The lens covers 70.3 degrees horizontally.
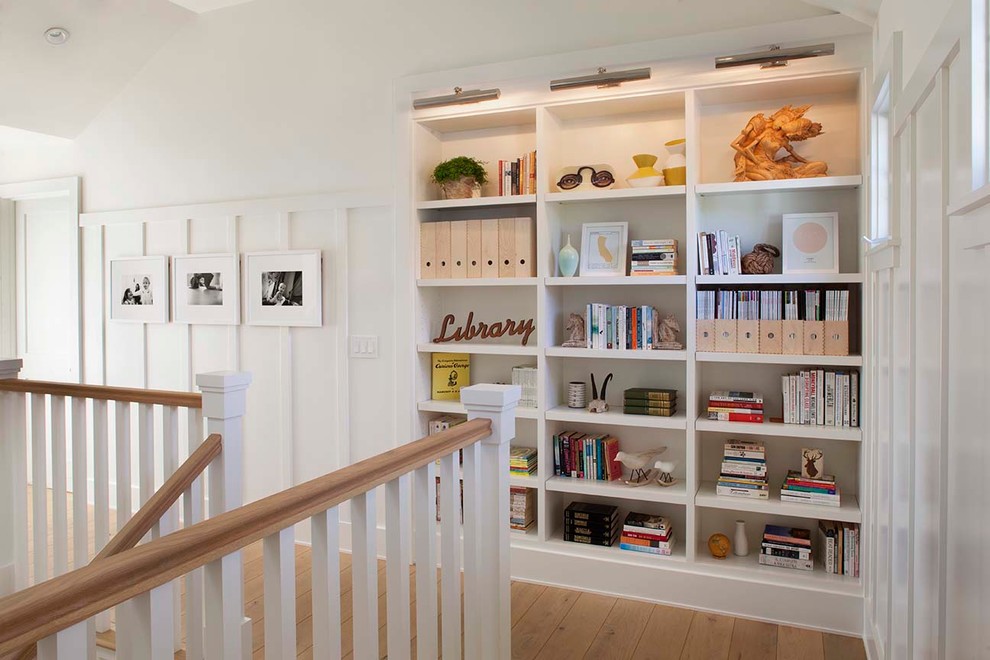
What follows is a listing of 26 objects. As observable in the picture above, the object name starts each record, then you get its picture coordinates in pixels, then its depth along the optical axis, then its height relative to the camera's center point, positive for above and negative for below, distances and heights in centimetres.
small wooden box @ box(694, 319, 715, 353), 295 -6
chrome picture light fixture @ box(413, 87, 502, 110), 317 +104
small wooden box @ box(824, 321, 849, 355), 276 -6
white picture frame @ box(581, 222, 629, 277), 317 +34
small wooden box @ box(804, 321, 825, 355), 279 -6
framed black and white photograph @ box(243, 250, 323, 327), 375 +20
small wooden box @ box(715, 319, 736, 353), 292 -6
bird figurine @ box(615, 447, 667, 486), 309 -62
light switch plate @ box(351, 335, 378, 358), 363 -12
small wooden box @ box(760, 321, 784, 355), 286 -6
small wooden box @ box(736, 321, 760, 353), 289 -5
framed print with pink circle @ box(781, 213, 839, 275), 283 +32
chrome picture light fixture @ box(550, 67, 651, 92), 288 +102
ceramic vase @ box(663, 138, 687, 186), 303 +68
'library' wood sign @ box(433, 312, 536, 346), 344 -3
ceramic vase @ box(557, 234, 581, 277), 322 +29
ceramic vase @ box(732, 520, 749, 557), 305 -95
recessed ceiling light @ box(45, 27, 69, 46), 381 +158
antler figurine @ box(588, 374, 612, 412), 320 -37
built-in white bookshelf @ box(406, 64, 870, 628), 287 +17
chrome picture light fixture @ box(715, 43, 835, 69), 262 +101
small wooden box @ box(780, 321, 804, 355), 282 -6
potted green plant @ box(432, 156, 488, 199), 336 +71
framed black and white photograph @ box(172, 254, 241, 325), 403 +20
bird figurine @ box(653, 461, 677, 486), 309 -66
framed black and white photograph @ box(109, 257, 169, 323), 429 +22
